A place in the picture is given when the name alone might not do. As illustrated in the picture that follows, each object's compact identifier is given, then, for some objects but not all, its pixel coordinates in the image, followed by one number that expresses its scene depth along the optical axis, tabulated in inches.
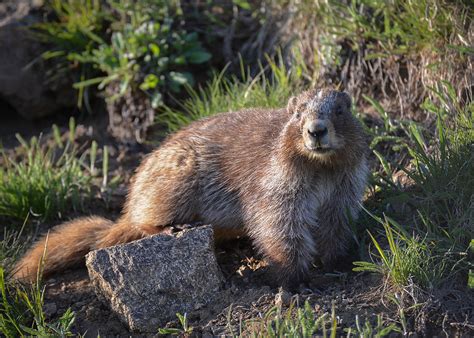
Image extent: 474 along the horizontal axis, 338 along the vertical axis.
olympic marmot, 431.2
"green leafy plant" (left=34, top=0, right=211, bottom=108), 634.2
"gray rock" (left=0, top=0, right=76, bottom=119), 684.7
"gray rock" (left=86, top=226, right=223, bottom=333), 409.4
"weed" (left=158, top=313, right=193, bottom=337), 385.1
